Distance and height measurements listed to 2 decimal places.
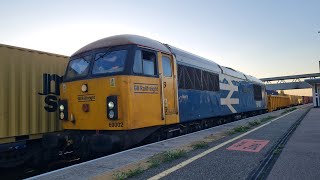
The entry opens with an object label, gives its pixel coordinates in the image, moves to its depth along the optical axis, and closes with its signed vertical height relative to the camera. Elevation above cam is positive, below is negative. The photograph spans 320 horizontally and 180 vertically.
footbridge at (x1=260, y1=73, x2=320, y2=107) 58.81 +4.19
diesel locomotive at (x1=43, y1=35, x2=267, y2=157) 5.54 +0.16
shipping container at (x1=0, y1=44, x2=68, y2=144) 5.67 +0.33
